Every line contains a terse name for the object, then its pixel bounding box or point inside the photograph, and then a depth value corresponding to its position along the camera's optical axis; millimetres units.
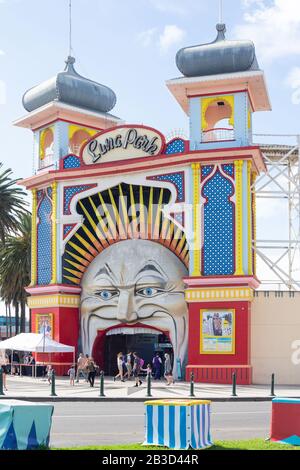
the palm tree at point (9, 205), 52344
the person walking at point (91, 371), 34250
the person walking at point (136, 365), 37594
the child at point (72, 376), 35344
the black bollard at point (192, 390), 28984
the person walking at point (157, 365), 39125
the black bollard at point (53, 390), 28984
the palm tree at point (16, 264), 56969
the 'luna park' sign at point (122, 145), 41188
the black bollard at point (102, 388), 29278
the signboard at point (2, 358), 36656
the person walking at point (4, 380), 31923
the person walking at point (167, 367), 38875
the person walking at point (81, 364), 36794
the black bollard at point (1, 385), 29067
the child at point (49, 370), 36956
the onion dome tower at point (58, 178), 43156
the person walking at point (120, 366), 37819
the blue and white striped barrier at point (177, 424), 14273
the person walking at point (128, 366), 38594
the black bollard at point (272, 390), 29728
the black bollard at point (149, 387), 29322
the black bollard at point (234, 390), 29662
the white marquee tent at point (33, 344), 36656
